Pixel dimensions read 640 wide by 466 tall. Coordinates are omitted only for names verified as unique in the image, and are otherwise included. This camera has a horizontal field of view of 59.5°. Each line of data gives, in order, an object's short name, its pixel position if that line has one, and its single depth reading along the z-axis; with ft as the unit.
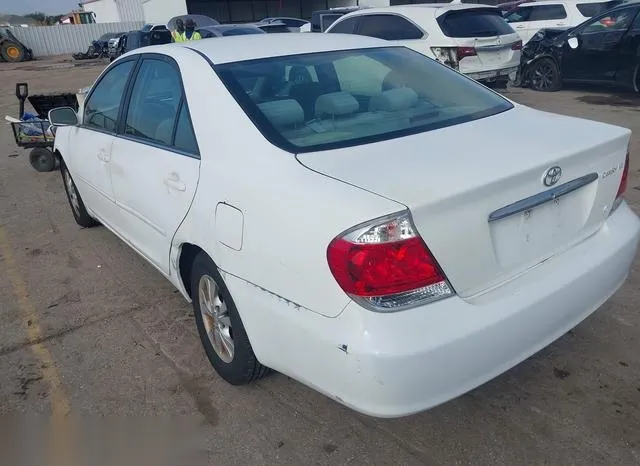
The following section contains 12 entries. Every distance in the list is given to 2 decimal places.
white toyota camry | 6.15
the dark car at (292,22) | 74.73
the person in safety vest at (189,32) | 33.19
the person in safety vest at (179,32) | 33.68
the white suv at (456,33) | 29.81
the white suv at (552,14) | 43.50
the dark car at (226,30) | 42.29
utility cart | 24.49
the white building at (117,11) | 138.51
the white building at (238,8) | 124.26
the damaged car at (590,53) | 31.50
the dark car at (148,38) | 51.19
